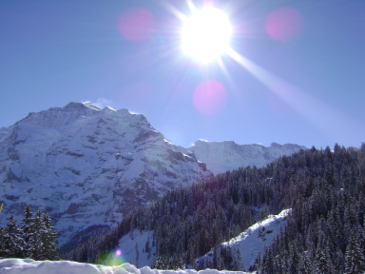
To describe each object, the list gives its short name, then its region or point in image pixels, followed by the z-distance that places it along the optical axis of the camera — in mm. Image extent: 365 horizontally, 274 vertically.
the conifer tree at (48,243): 36188
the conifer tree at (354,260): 51969
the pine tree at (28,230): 34344
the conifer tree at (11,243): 32603
